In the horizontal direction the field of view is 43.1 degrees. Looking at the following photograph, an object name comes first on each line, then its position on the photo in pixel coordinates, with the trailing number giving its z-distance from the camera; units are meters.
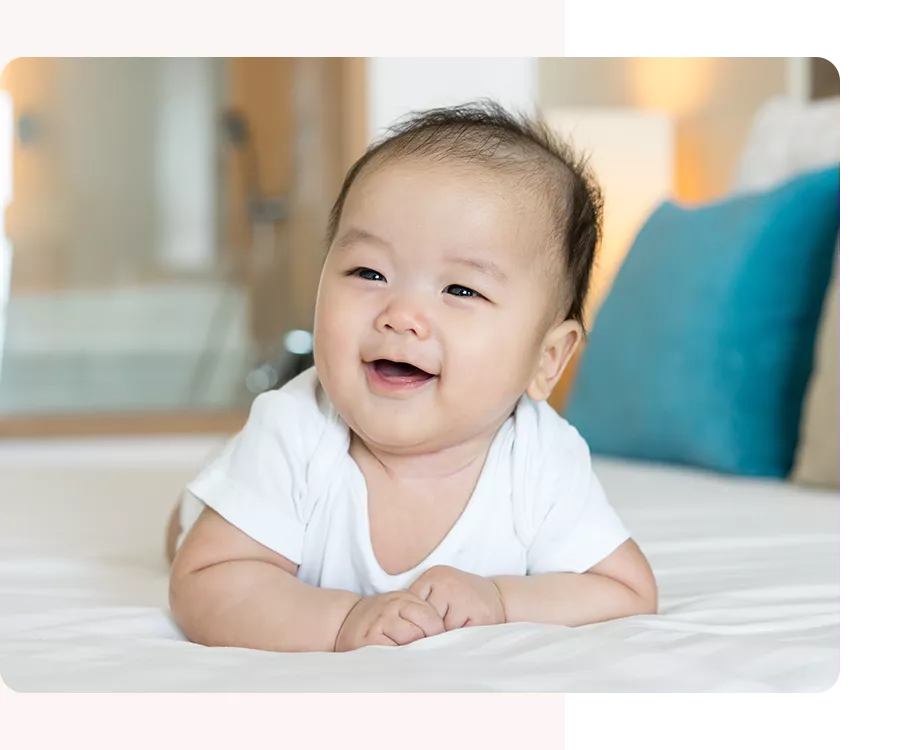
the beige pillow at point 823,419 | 1.54
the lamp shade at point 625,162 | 3.00
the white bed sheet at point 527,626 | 0.71
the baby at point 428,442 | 0.88
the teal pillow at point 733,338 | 1.74
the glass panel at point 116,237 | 3.51
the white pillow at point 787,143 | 1.98
